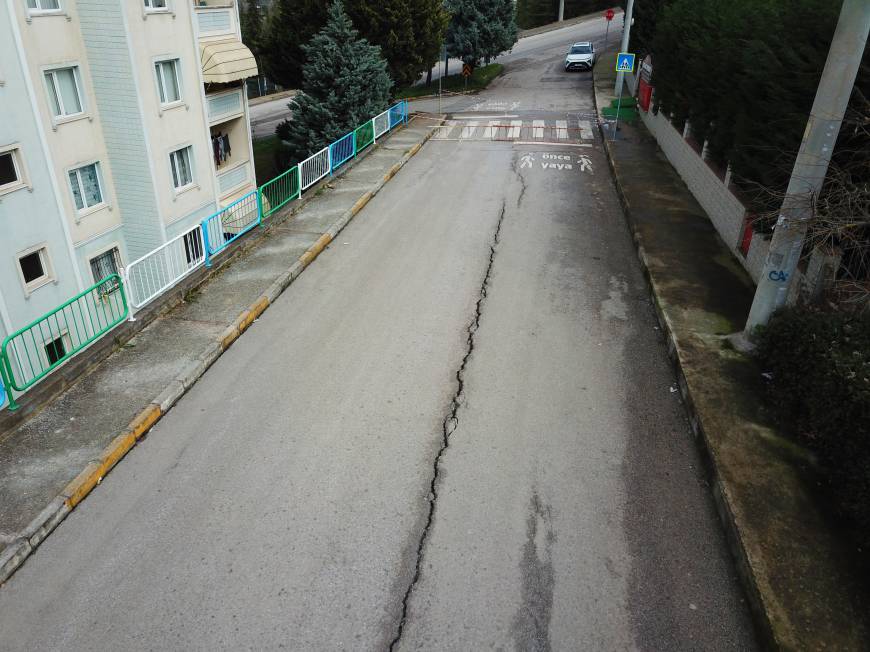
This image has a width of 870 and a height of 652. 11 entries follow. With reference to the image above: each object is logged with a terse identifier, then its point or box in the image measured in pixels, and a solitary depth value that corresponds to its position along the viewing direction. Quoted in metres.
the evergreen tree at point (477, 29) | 37.75
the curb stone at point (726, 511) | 5.15
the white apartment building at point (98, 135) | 13.99
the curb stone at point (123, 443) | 5.91
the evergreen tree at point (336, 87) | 23.17
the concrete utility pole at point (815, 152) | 6.92
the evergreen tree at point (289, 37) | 26.30
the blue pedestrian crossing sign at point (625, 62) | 22.27
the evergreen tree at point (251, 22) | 50.45
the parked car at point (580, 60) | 41.44
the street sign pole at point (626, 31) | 26.21
